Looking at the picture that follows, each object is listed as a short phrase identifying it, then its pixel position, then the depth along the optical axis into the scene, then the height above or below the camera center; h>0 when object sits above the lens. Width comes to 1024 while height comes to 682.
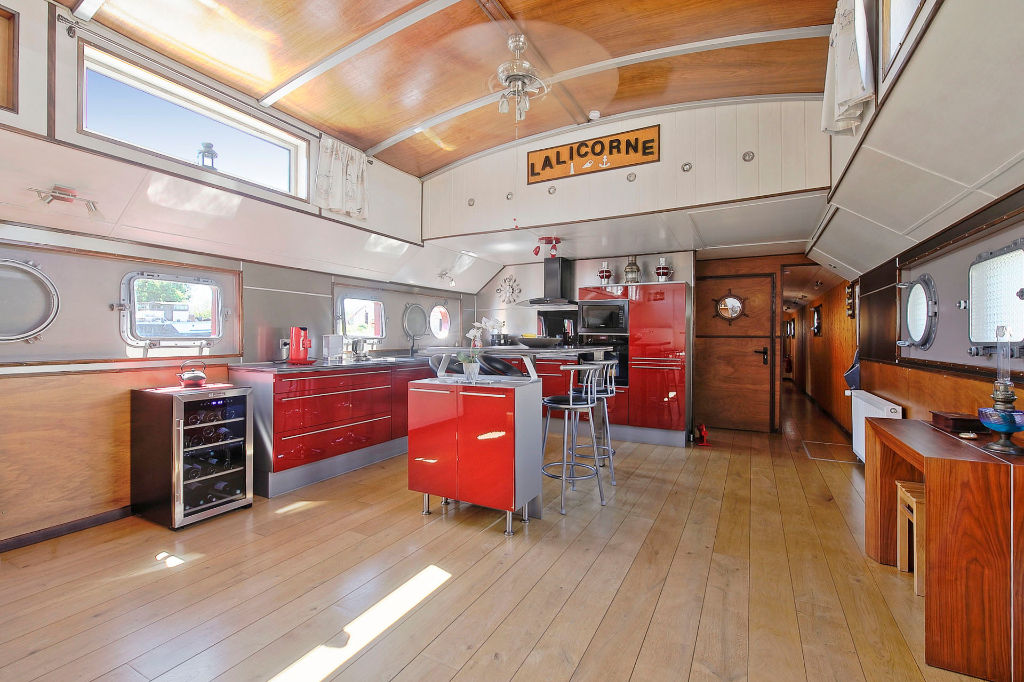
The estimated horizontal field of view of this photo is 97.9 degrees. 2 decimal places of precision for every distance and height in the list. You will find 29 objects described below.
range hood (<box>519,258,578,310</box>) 6.50 +0.80
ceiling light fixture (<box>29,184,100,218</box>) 2.82 +0.94
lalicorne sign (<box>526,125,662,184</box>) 4.38 +1.94
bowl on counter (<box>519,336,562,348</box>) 4.88 +0.00
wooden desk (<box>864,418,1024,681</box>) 1.69 -0.86
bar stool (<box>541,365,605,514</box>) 3.48 -0.48
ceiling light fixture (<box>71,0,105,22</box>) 2.63 +1.99
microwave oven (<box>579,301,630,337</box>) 6.01 +0.33
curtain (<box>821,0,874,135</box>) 2.20 +1.42
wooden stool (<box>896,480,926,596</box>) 2.31 -0.99
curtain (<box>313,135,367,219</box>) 4.37 +1.65
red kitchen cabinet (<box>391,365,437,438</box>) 5.03 -0.66
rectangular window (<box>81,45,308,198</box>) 2.97 +1.67
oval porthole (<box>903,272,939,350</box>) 3.22 +0.24
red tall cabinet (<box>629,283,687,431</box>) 5.62 -0.19
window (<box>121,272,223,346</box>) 3.51 +0.26
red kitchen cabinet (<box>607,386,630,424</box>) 5.90 -0.87
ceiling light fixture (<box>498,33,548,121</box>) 2.83 +1.72
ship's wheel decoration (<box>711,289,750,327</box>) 6.52 +0.51
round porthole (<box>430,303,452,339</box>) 6.81 +0.31
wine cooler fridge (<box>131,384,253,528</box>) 3.14 -0.84
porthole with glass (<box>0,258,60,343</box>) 2.86 +0.26
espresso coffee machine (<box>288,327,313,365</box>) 4.50 -0.06
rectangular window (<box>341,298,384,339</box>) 5.45 +0.29
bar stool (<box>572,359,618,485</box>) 4.03 -0.45
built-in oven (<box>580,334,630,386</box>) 5.98 -0.14
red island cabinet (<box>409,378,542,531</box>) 3.03 -0.71
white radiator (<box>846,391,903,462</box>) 3.80 -0.63
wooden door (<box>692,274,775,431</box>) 6.37 -0.22
